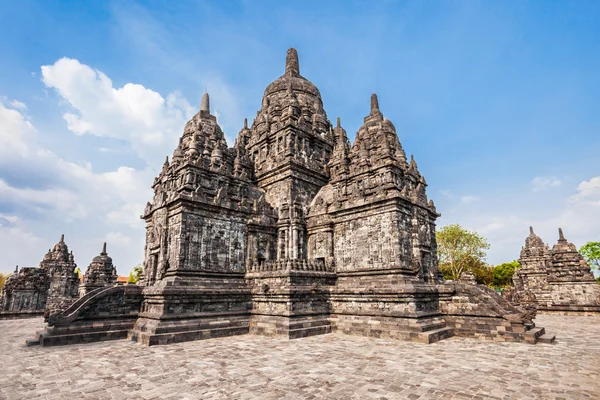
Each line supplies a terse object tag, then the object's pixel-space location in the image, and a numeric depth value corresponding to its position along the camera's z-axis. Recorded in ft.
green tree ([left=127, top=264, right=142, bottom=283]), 182.37
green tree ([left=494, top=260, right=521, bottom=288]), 184.00
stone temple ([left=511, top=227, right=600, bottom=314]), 83.30
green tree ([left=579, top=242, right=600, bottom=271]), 184.51
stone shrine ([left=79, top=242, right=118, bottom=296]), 102.19
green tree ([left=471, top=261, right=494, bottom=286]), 176.04
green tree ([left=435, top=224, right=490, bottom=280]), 157.07
